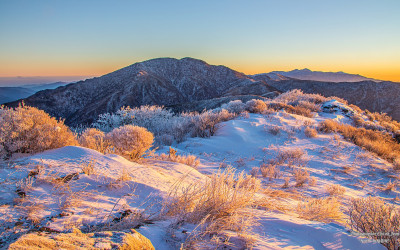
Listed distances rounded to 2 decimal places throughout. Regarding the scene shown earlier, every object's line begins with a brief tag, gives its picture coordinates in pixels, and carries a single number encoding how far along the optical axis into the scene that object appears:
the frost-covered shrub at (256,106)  11.20
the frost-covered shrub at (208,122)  8.47
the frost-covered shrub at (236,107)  11.81
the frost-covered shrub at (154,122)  8.19
